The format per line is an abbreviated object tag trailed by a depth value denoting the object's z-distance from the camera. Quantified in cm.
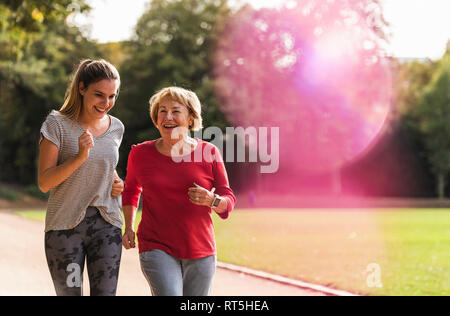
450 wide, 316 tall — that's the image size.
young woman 613
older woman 618
